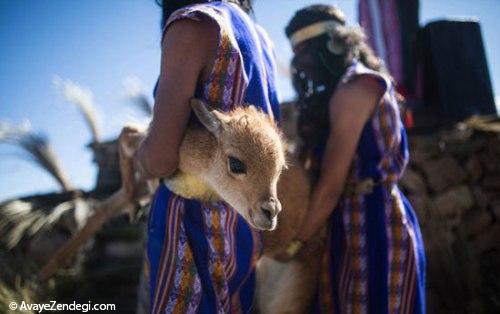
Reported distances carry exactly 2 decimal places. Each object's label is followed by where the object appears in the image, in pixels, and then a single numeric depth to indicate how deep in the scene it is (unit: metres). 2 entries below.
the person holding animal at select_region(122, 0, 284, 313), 1.31
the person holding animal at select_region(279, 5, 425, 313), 1.89
